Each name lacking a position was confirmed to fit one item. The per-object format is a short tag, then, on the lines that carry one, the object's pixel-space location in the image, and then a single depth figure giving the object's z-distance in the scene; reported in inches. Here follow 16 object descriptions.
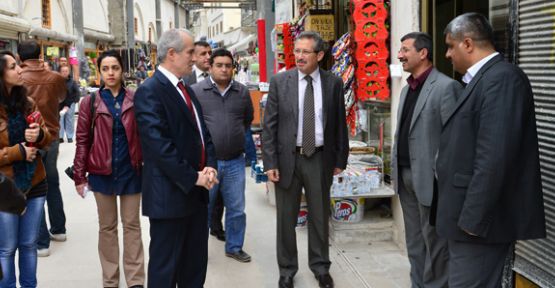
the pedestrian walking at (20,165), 136.3
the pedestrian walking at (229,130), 193.2
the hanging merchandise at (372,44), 207.3
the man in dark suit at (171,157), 122.3
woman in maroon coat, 157.8
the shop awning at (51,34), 868.0
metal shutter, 119.6
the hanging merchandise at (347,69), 236.2
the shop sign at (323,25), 286.7
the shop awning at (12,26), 723.4
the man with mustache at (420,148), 139.7
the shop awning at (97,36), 1216.3
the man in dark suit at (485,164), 94.8
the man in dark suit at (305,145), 167.3
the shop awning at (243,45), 936.3
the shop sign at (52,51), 792.3
